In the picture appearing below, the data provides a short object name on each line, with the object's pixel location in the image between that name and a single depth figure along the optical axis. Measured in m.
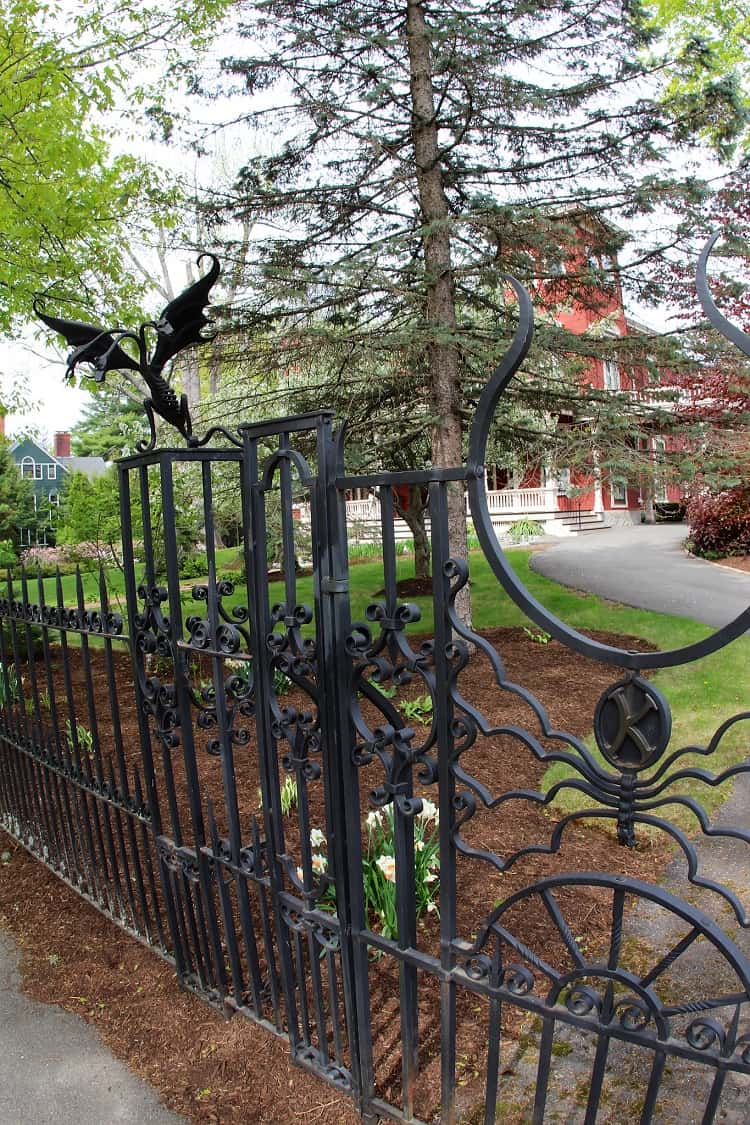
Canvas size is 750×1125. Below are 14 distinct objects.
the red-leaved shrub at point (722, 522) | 14.78
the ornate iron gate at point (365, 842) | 1.57
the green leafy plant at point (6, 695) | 4.22
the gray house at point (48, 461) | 44.19
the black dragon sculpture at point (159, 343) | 2.62
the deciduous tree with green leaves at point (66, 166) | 6.06
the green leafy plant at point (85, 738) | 5.06
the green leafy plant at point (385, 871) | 2.68
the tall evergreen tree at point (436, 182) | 6.35
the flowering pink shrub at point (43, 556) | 11.81
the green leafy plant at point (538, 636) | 7.97
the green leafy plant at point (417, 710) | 5.59
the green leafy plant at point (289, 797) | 3.80
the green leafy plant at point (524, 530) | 19.42
